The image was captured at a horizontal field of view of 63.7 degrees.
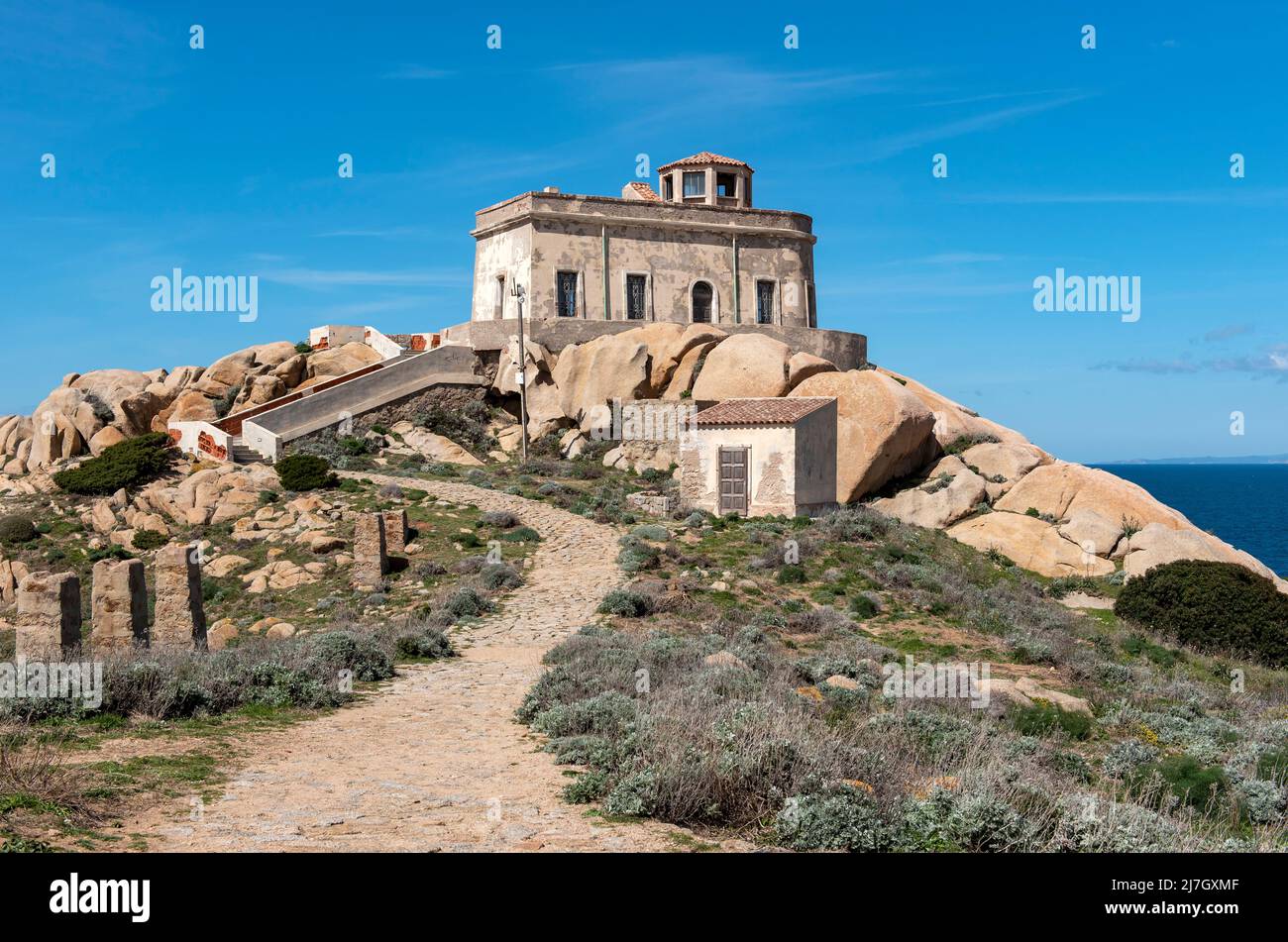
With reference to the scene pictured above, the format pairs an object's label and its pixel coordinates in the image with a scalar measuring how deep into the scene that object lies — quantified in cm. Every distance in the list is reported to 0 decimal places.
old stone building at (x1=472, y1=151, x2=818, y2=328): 4291
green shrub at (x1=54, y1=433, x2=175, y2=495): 3384
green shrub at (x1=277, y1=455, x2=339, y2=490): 3130
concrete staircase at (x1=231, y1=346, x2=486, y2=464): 3675
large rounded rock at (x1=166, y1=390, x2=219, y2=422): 4041
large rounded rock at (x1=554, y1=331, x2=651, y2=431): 3903
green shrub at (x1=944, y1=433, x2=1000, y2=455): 3884
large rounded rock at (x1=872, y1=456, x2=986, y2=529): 3409
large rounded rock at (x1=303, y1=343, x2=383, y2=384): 4322
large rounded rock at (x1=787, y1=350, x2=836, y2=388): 3800
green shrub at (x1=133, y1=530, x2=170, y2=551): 2956
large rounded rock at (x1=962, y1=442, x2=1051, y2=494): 3694
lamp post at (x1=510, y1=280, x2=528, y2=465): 3847
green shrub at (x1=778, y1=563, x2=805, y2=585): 2384
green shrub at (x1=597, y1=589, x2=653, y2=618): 2038
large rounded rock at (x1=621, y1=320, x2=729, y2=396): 4003
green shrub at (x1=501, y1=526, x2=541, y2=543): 2706
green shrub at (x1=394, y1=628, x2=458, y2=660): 1727
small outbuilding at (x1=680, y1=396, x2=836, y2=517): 2998
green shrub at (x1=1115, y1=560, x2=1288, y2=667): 2372
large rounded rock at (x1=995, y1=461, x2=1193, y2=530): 3306
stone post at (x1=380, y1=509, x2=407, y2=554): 2605
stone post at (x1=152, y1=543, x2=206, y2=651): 1748
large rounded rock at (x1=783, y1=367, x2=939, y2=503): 3412
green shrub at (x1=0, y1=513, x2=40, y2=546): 3034
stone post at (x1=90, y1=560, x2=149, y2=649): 1573
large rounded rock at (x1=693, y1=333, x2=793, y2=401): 3772
